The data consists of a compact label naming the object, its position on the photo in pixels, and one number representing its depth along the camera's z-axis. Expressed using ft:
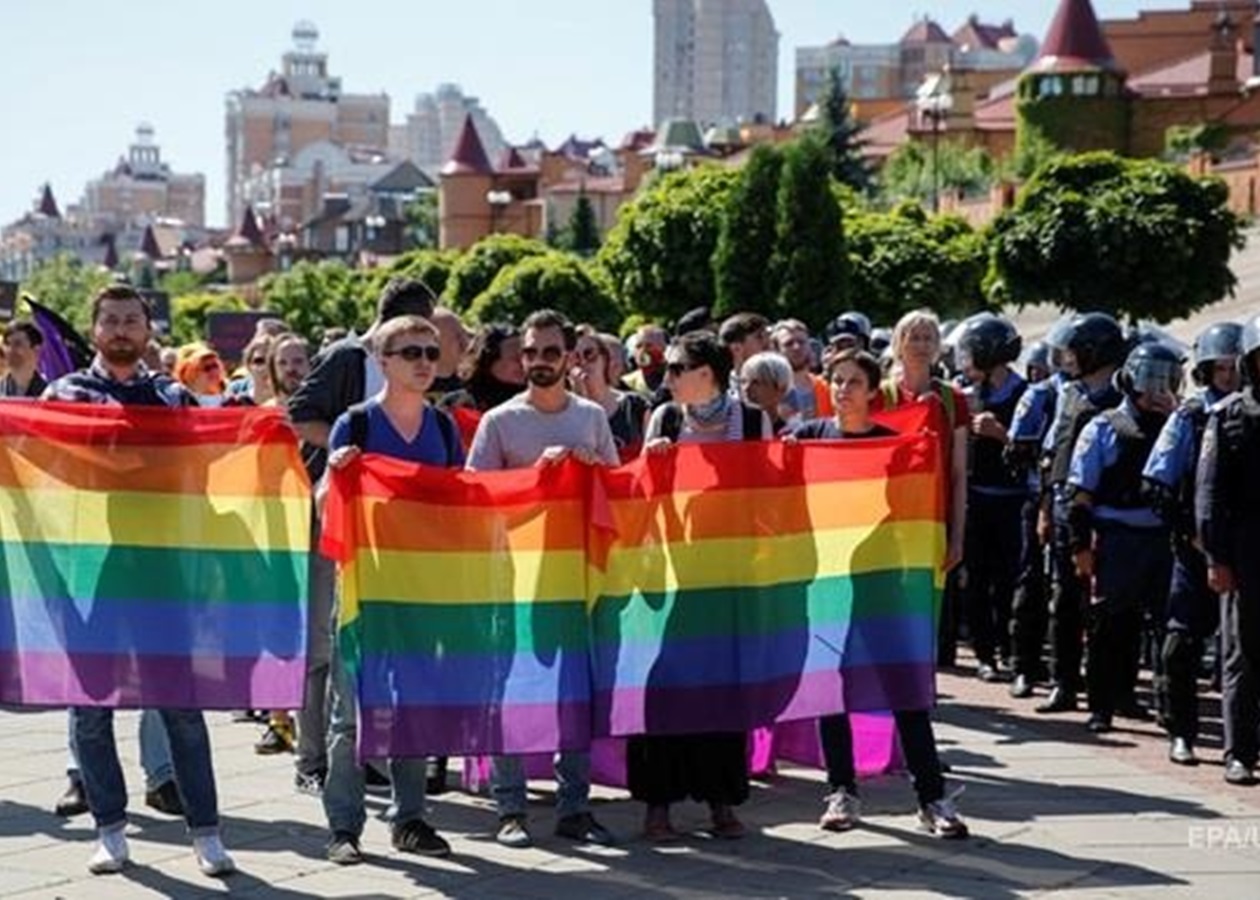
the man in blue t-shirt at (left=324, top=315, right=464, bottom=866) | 29.96
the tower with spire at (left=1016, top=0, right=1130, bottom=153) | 357.82
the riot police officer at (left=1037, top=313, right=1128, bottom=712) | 41.70
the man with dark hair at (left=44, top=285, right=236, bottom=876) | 29.22
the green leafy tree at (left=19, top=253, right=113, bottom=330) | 530.51
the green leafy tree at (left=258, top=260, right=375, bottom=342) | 399.03
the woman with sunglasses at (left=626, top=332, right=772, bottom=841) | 31.35
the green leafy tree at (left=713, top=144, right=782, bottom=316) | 217.15
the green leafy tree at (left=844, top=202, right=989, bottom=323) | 206.69
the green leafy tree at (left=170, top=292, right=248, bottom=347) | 427.33
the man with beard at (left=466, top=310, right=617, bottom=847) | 31.27
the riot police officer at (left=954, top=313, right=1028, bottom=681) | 46.80
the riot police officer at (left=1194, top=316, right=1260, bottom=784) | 35.01
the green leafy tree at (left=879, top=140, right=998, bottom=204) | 365.81
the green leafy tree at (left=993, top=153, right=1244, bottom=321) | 181.37
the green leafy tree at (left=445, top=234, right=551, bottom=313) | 306.14
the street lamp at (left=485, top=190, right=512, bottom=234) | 538.06
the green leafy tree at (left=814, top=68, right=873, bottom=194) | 377.09
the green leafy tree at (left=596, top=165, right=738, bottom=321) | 230.27
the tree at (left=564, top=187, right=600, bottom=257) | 432.66
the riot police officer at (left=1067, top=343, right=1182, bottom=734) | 39.70
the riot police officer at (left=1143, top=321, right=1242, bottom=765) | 37.06
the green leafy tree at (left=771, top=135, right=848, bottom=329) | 209.36
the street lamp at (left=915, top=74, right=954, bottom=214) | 311.88
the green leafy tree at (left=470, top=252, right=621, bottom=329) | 263.49
